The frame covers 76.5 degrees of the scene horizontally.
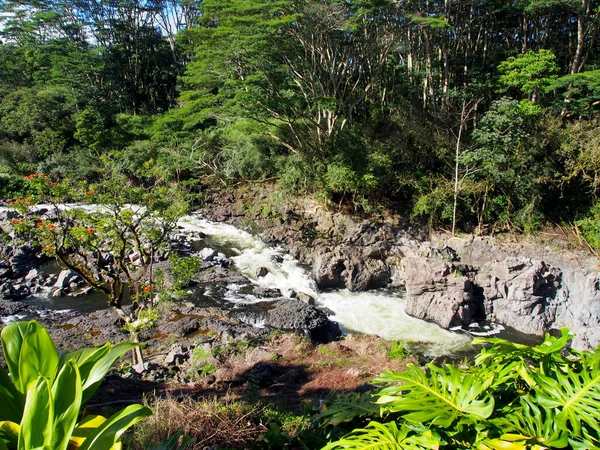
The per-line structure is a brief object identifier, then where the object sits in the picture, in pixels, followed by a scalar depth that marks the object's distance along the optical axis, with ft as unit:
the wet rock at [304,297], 33.80
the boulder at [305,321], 28.25
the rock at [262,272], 38.50
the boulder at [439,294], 31.24
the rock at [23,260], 37.80
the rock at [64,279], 34.83
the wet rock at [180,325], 27.78
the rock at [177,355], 22.89
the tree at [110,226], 19.95
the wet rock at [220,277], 37.17
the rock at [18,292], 33.30
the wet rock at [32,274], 36.10
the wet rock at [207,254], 42.03
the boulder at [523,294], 31.89
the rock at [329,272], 36.68
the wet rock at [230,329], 26.50
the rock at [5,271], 36.45
